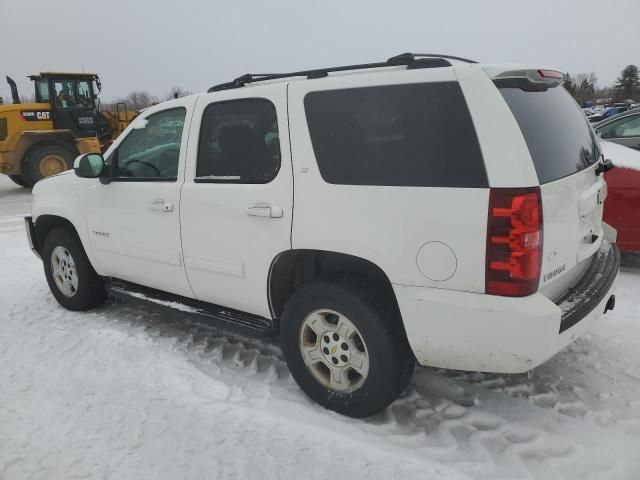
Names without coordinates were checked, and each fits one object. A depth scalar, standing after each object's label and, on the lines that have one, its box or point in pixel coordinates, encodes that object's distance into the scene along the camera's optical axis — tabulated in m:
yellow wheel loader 12.94
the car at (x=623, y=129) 6.68
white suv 2.30
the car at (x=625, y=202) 4.80
